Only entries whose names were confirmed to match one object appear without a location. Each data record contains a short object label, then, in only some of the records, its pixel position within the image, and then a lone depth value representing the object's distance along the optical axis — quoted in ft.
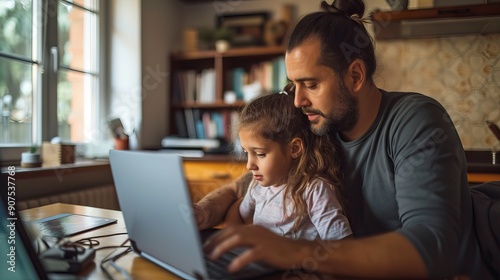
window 6.91
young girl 3.34
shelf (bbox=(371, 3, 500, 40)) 7.03
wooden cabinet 8.63
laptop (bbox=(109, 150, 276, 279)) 2.00
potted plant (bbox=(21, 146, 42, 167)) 6.41
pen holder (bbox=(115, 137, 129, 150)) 8.33
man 2.19
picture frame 10.25
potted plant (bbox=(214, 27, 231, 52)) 10.09
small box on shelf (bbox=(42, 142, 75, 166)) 6.95
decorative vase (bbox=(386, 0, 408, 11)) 7.54
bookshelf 9.96
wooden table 2.54
